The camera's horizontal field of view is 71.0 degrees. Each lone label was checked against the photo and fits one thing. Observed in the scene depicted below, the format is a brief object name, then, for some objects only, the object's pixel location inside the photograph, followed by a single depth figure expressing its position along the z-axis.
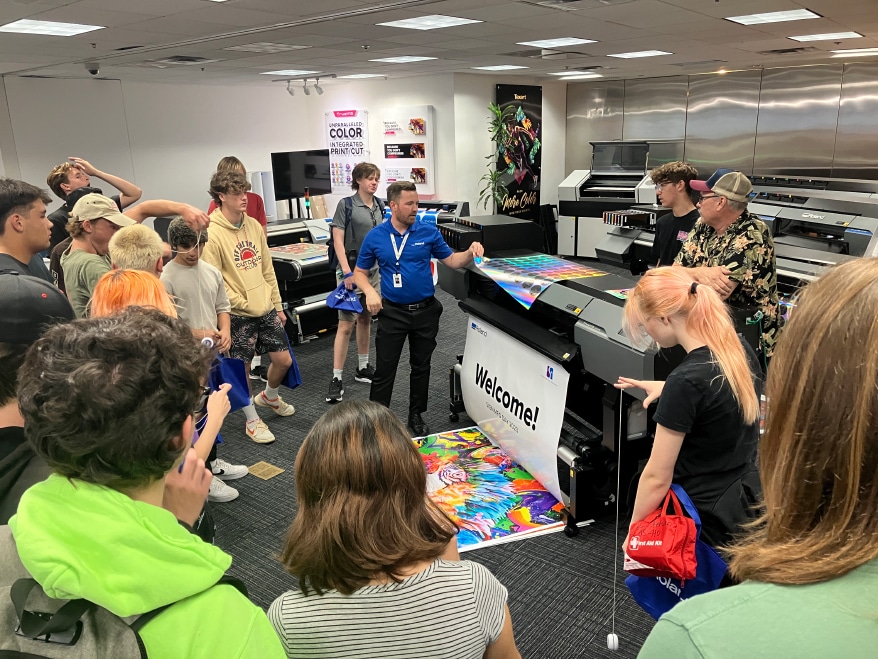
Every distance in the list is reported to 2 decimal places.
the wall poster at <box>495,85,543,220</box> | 9.27
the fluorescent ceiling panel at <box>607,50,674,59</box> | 6.76
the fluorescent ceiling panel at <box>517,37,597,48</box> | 5.87
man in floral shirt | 2.96
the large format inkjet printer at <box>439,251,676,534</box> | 2.53
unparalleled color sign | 10.02
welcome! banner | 2.97
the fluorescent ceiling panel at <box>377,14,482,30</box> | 4.80
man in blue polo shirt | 3.62
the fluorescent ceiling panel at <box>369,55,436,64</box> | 6.95
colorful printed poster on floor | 2.96
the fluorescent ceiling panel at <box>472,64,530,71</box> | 7.84
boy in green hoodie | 0.73
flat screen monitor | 8.15
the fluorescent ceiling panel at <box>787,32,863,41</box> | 5.88
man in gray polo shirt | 4.84
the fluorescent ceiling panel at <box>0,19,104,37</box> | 4.44
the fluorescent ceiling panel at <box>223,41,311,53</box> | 5.74
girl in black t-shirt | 1.73
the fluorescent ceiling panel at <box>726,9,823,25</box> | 4.77
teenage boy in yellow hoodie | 3.62
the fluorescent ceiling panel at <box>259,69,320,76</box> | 8.11
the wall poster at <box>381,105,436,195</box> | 8.98
